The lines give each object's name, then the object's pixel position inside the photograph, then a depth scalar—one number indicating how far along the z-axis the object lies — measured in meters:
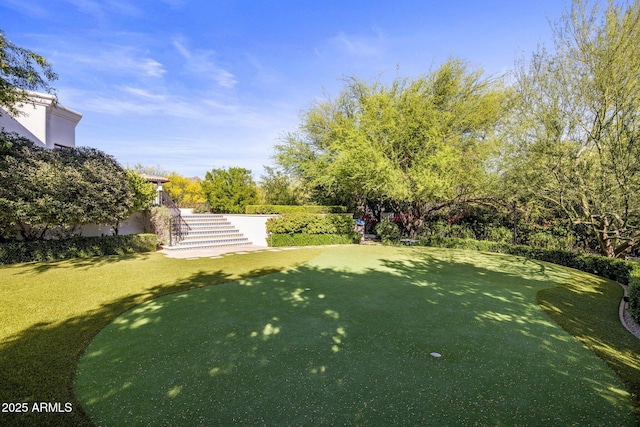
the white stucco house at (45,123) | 10.37
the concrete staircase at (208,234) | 12.03
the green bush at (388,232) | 14.64
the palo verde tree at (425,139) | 11.89
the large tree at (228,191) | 20.33
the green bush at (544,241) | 10.34
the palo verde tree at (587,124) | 6.36
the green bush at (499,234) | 11.86
